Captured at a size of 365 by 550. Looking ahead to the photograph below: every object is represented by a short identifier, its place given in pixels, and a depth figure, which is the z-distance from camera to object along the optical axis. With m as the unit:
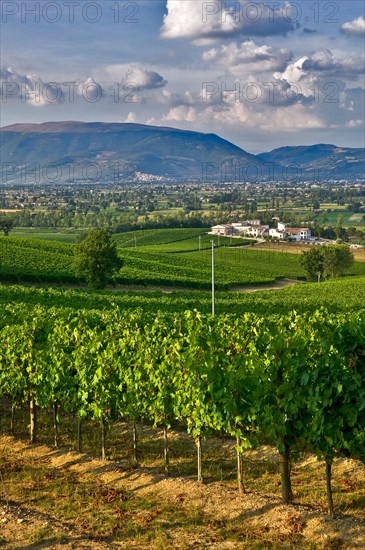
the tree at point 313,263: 103.25
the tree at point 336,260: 103.19
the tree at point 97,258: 66.18
